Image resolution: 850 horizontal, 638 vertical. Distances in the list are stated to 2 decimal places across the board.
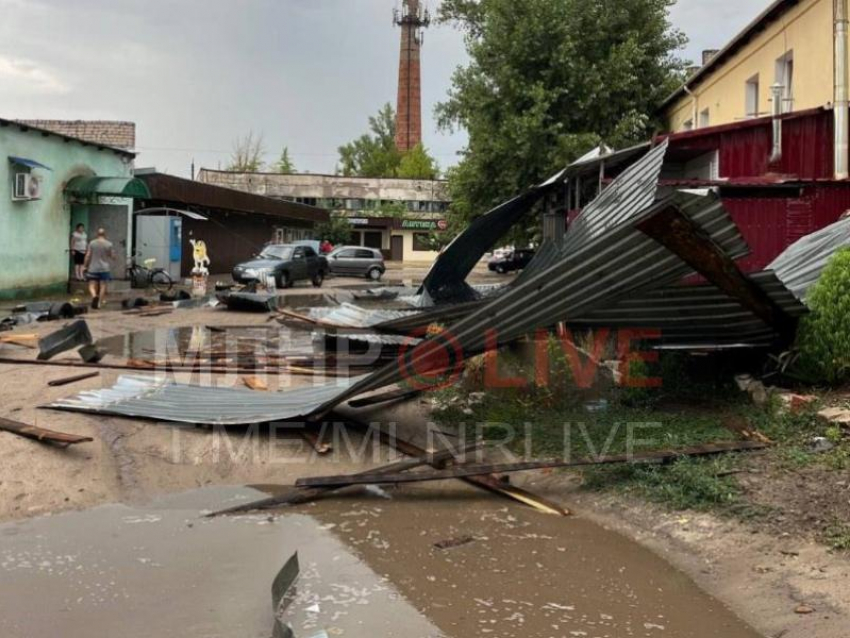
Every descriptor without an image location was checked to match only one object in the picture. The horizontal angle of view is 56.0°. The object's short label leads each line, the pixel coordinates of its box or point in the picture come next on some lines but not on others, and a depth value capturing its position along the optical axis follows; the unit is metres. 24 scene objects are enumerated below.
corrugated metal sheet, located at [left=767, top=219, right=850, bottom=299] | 7.32
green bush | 6.26
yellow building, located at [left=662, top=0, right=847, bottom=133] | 13.56
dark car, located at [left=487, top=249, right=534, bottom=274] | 41.47
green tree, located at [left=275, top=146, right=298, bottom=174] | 79.75
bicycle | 22.05
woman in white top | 20.20
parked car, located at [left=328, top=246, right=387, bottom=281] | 35.03
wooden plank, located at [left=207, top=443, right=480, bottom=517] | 5.57
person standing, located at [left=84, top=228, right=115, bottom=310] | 16.39
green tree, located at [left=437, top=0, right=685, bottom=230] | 21.78
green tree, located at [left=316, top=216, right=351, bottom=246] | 52.44
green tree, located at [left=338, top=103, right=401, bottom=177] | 85.31
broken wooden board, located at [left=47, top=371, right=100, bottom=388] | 8.20
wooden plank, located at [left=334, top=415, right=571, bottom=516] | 5.48
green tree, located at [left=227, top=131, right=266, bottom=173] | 72.32
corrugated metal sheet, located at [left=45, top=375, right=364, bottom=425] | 6.89
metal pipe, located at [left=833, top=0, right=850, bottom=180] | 12.70
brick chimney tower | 71.88
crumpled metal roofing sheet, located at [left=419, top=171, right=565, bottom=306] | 12.32
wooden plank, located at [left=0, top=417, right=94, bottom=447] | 6.06
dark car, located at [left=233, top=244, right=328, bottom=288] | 24.75
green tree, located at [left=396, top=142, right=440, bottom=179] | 73.75
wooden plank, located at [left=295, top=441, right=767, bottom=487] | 5.70
